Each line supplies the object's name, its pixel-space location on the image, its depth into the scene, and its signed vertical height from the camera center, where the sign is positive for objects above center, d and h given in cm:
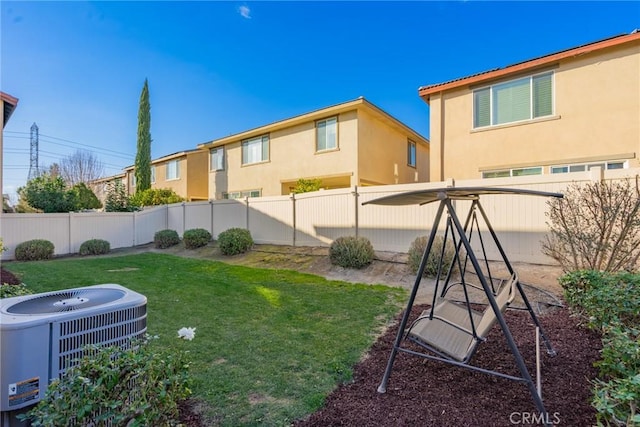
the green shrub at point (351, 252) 870 -110
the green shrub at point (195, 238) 1412 -111
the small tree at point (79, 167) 3296 +492
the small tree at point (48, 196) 1482 +89
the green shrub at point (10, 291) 341 -87
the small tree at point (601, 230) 511 -32
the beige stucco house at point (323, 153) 1416 +309
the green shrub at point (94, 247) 1411 -149
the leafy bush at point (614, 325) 187 -109
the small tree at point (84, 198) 1611 +89
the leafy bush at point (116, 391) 163 -98
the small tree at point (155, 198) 2027 +101
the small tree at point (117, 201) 1800 +74
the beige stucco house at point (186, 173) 2319 +303
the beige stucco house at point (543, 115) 920 +316
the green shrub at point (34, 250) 1246 -142
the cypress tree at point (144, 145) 2495 +553
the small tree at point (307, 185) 1365 +120
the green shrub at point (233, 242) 1215 -111
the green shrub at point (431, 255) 721 -101
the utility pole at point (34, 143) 3686 +837
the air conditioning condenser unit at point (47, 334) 179 -76
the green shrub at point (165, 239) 1531 -123
